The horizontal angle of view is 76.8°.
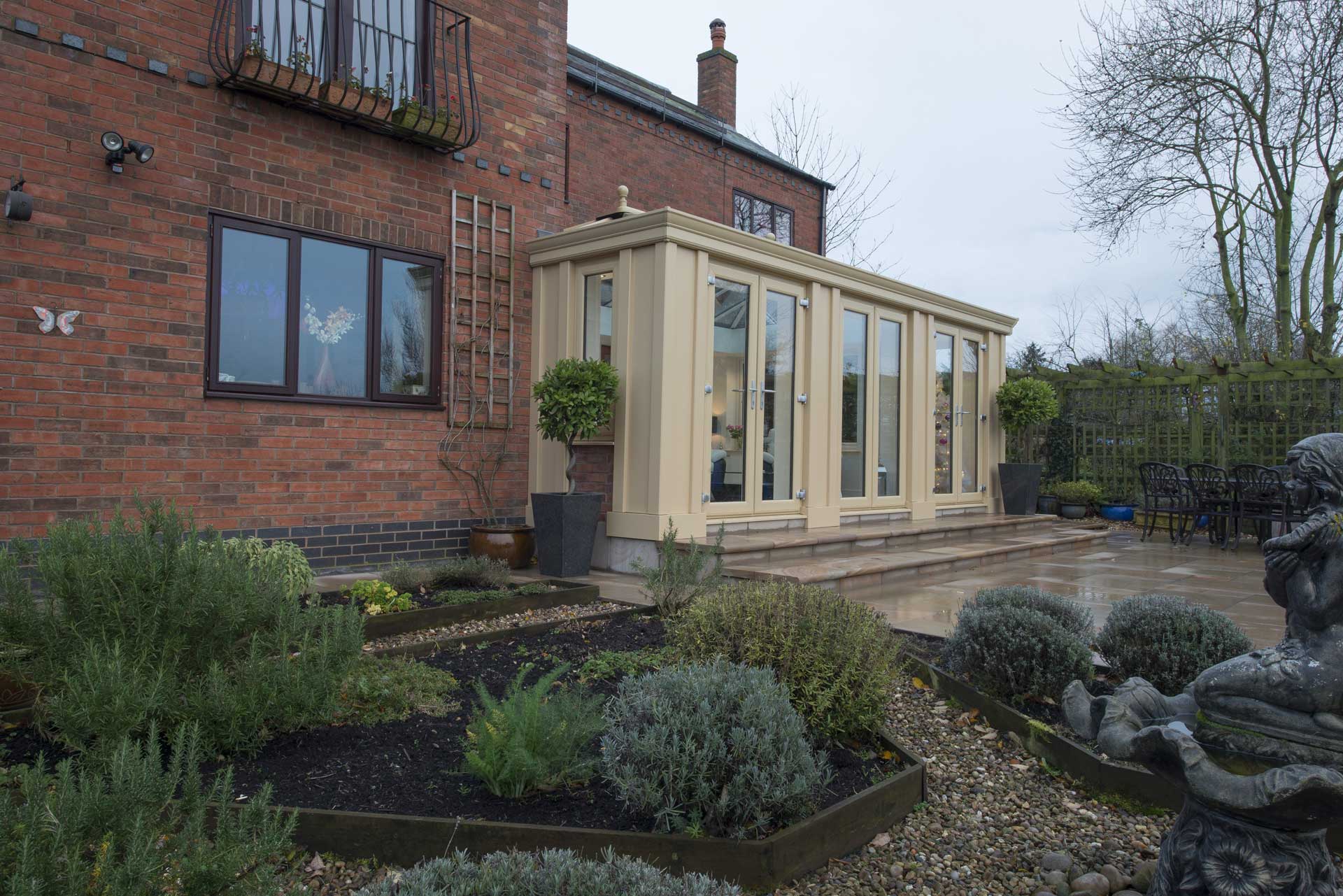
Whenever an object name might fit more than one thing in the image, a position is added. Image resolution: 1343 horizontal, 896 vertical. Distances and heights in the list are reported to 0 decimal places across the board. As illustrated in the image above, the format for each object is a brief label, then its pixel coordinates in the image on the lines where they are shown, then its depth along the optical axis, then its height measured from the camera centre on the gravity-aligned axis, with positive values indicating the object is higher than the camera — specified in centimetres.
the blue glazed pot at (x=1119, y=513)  1222 -54
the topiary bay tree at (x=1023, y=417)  1082 +74
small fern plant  245 -82
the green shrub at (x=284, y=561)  422 -51
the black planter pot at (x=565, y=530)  666 -49
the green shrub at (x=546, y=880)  152 -76
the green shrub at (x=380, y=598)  477 -75
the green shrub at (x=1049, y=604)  398 -62
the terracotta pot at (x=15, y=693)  313 -87
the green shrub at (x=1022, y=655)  345 -74
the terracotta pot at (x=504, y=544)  706 -65
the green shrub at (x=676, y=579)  482 -63
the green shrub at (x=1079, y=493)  1210 -26
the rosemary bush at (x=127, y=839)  144 -70
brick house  538 +153
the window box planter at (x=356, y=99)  642 +282
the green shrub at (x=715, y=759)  226 -80
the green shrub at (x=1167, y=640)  341 -68
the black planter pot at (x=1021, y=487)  1093 -16
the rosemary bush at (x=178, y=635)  272 -61
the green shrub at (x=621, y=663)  375 -89
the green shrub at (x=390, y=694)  322 -92
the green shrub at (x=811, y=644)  302 -67
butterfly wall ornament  530 +89
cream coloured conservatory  702 +92
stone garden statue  178 -58
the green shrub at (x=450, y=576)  543 -72
